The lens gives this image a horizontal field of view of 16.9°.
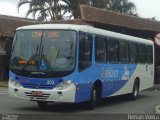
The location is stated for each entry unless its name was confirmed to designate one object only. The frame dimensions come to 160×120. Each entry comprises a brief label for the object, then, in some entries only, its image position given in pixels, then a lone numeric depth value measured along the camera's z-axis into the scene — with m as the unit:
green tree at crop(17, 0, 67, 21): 43.22
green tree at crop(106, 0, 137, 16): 53.61
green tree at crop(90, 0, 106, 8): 44.88
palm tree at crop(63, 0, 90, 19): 42.60
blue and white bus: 15.81
